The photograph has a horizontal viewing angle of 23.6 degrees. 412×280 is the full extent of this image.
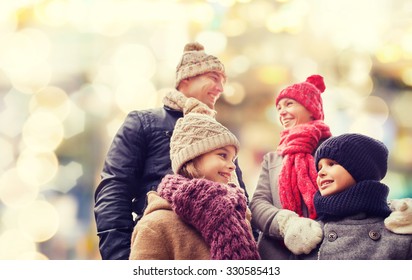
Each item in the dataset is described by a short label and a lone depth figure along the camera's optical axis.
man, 3.65
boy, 3.40
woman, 3.50
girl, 3.35
